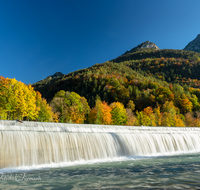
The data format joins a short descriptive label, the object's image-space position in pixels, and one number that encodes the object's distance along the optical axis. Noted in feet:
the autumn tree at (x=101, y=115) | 197.06
